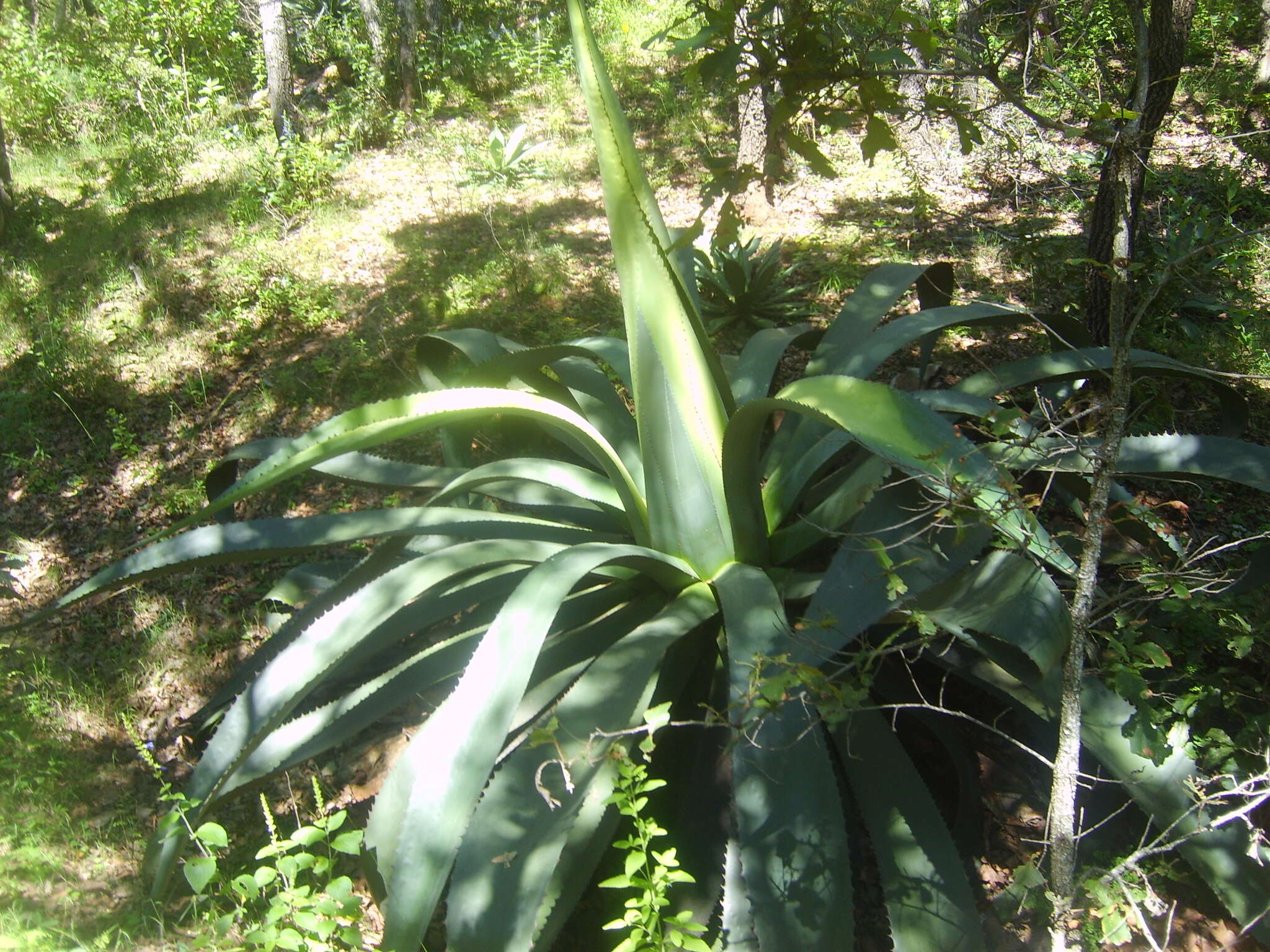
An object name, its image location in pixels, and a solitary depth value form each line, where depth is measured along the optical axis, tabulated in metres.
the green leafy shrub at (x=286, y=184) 5.95
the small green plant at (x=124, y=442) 4.26
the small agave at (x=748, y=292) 4.45
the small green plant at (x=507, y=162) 6.23
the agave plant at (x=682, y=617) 1.59
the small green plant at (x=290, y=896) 1.68
